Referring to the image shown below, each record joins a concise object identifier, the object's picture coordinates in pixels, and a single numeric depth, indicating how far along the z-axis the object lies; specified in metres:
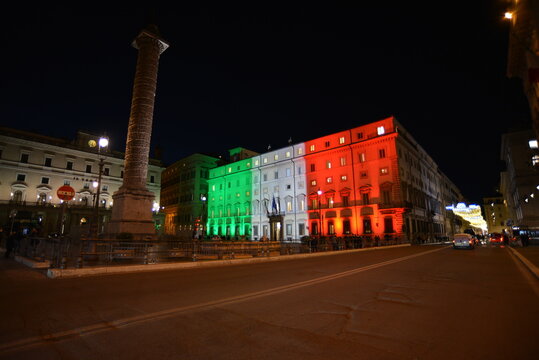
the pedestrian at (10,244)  15.71
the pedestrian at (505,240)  33.06
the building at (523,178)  45.38
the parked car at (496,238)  43.38
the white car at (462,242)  25.70
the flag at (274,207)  47.16
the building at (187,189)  64.31
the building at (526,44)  22.18
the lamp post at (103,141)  17.94
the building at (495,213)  117.22
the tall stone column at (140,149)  19.58
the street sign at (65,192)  11.97
